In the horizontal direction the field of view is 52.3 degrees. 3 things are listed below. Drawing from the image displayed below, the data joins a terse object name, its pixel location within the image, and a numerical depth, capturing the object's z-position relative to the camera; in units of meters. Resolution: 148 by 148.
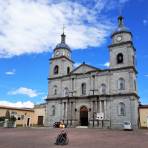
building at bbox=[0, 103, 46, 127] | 36.25
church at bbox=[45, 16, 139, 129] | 27.50
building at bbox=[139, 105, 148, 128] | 27.52
